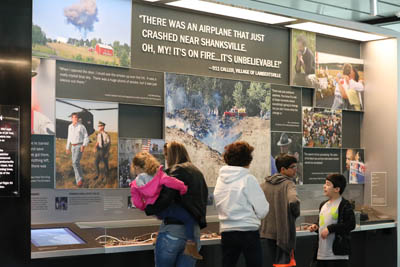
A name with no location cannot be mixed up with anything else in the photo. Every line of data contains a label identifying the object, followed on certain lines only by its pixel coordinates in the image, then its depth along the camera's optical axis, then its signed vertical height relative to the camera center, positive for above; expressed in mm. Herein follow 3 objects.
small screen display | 5590 -848
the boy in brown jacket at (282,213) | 5949 -646
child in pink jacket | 5297 -480
